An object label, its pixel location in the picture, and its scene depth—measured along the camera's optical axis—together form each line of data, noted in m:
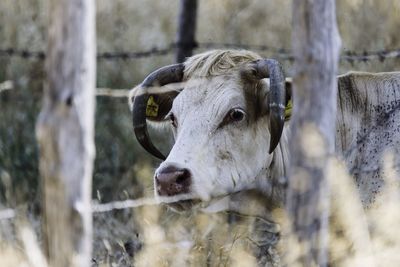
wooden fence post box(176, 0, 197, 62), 15.55
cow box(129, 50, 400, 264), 10.55
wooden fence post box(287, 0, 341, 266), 8.39
